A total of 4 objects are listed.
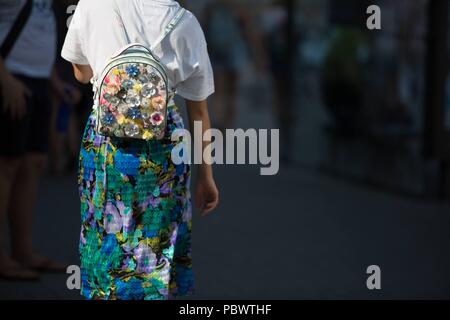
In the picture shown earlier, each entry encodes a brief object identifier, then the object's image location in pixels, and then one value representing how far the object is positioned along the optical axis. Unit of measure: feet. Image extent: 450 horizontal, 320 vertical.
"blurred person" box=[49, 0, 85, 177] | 32.95
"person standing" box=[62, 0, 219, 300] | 17.65
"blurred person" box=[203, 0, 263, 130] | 56.96
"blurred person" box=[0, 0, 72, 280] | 25.00
